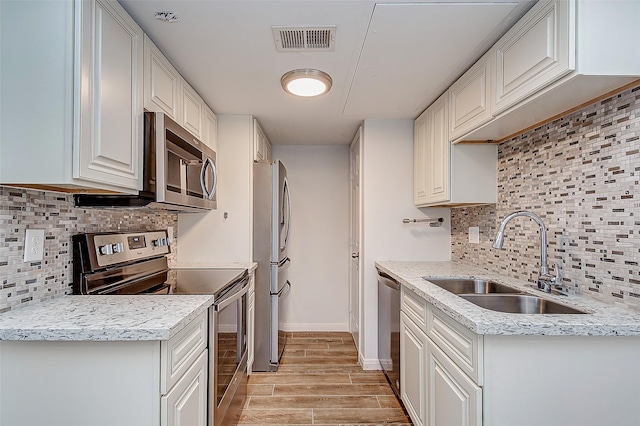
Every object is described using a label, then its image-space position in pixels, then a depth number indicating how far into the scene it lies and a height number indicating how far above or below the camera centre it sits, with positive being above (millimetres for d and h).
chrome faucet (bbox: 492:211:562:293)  1652 -212
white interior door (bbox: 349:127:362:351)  3139 -207
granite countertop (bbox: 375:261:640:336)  1152 -357
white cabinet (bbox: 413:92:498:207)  2256 +345
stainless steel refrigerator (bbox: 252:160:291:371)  2777 -303
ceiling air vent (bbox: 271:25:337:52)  1572 +884
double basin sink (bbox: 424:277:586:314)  1515 -399
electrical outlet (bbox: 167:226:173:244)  2526 -103
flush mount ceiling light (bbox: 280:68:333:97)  1984 +841
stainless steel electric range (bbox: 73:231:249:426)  1567 -357
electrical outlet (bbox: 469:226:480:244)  2480 -109
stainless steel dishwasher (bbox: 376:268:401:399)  2301 -806
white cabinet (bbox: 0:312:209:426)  1111 -546
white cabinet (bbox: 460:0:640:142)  1177 +623
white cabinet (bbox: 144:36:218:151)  1635 +709
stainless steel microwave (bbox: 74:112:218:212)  1595 +246
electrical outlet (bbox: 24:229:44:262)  1317 -105
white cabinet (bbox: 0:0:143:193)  1131 +425
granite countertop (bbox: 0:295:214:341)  1067 -345
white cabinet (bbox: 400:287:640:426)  1182 -570
